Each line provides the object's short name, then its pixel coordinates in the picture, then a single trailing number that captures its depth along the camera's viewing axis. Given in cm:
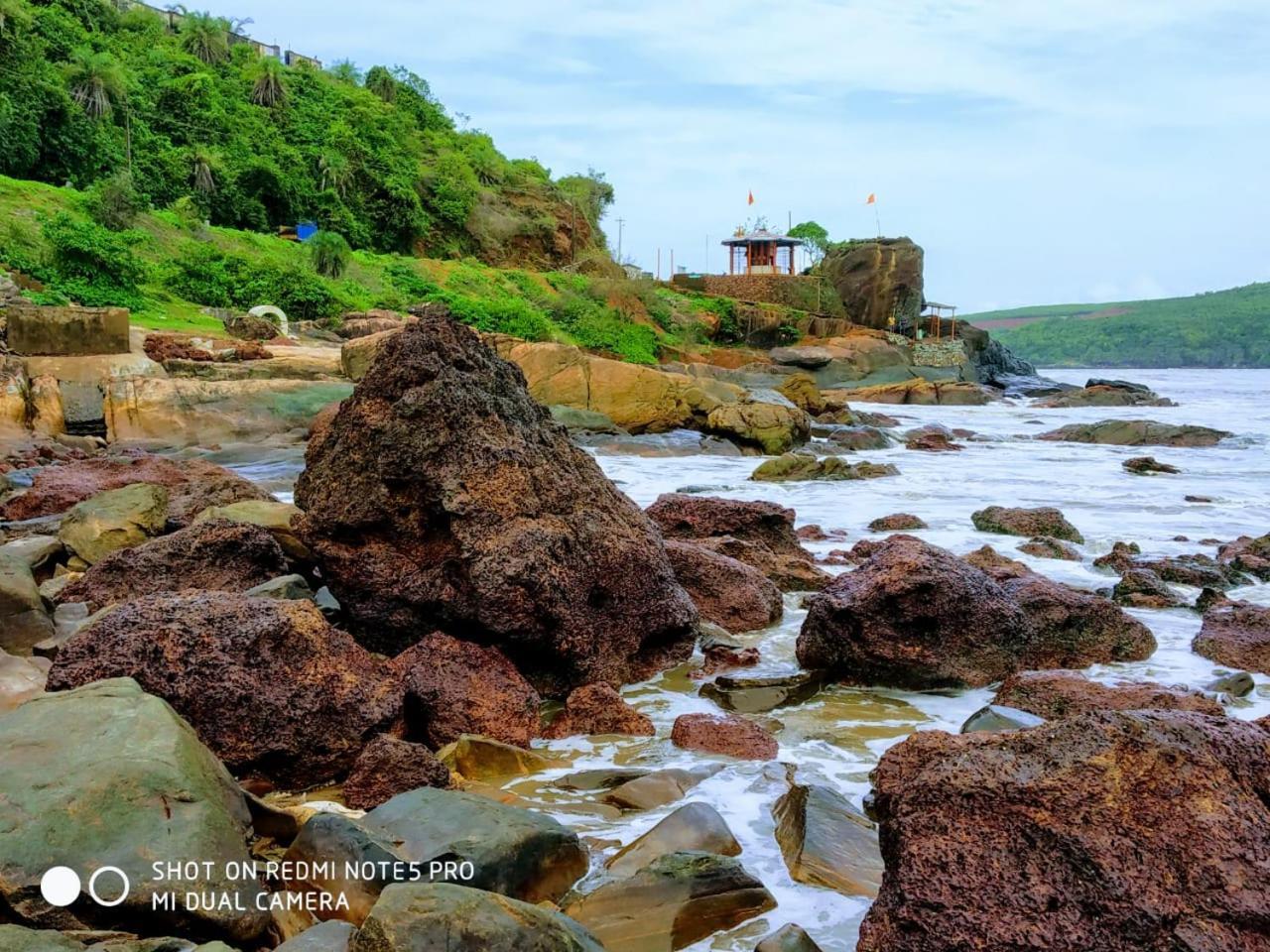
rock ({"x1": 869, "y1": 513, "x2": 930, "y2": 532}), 1070
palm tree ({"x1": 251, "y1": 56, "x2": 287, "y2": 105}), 4359
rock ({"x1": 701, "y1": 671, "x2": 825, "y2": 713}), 499
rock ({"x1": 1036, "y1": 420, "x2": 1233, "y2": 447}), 2238
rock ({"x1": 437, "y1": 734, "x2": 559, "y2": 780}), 402
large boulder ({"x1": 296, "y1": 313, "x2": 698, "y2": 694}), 494
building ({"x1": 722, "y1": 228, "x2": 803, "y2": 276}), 5566
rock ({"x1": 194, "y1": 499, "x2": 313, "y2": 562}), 656
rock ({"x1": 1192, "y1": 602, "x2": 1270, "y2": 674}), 568
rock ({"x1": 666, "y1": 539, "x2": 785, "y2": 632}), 644
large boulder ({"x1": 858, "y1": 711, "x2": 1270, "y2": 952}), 238
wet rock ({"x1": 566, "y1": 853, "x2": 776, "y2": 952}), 282
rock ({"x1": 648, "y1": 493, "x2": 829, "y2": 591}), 842
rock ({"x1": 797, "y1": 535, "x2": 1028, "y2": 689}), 529
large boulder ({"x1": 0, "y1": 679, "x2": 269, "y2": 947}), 250
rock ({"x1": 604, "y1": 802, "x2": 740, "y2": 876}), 316
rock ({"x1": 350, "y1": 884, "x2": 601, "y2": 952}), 226
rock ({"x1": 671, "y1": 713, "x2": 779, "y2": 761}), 430
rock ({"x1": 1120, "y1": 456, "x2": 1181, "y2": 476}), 1736
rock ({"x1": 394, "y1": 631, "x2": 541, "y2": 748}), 432
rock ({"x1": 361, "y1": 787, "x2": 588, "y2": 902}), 288
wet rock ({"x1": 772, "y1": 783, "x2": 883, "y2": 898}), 316
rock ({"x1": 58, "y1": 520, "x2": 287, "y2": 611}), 578
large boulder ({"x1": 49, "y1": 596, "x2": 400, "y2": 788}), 381
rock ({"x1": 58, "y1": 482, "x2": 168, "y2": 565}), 698
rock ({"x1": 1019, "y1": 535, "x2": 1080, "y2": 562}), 927
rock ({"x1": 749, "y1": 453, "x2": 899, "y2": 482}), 1541
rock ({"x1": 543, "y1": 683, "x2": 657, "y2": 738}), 458
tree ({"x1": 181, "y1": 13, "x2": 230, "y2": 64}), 4531
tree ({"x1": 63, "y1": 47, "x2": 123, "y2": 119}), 3362
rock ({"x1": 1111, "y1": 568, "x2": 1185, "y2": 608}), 717
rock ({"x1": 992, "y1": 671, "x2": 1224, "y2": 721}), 443
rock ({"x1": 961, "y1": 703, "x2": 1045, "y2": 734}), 405
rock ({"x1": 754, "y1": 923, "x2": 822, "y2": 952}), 268
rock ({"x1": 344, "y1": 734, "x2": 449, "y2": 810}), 365
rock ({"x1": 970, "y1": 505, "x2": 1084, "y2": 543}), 1038
